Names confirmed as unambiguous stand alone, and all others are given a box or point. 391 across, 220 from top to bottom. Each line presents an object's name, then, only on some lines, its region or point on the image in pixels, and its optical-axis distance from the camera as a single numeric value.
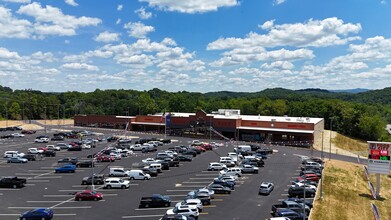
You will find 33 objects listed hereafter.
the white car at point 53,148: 63.35
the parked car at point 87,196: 35.38
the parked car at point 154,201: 33.66
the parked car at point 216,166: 50.36
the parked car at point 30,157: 55.97
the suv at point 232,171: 46.20
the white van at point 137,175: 44.94
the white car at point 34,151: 60.36
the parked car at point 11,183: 40.03
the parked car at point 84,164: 51.44
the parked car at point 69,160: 52.43
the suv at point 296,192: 38.19
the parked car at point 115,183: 40.38
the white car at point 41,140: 74.81
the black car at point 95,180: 41.47
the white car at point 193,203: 32.19
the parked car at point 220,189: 38.59
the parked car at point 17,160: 54.12
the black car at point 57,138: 78.88
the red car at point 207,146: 69.50
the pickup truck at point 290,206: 32.28
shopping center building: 78.31
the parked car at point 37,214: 29.45
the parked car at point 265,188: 38.45
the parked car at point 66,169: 47.66
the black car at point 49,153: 59.33
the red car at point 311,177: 44.75
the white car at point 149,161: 52.12
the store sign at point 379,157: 42.00
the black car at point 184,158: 56.78
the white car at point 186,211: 30.31
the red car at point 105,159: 56.22
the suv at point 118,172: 45.69
